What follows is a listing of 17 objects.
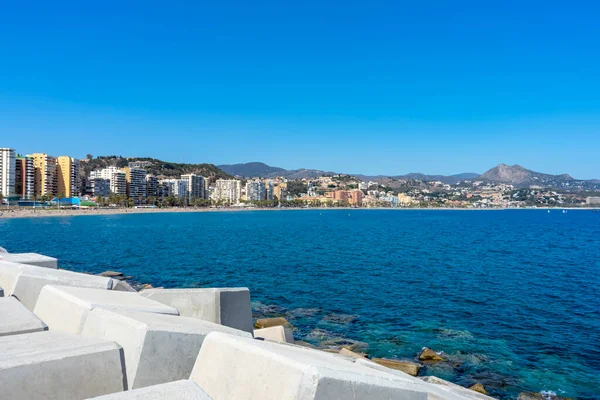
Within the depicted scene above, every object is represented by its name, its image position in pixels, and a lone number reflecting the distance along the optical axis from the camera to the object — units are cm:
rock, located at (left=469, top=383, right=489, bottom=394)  1097
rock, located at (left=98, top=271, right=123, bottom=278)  2616
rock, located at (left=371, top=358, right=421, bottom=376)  1188
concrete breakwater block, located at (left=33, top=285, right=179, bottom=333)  620
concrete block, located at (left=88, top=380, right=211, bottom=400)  348
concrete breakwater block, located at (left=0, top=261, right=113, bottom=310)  851
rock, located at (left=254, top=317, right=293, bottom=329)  1547
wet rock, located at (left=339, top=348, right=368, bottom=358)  1181
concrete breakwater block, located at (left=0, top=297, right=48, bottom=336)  543
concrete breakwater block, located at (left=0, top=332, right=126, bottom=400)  398
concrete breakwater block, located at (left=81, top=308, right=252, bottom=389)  493
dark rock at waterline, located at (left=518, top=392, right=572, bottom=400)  1116
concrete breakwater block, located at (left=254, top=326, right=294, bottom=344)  1172
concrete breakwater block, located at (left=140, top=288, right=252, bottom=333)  944
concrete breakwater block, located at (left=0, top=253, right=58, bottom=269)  1248
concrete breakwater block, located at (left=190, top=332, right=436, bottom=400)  399
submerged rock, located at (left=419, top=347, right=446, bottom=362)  1350
